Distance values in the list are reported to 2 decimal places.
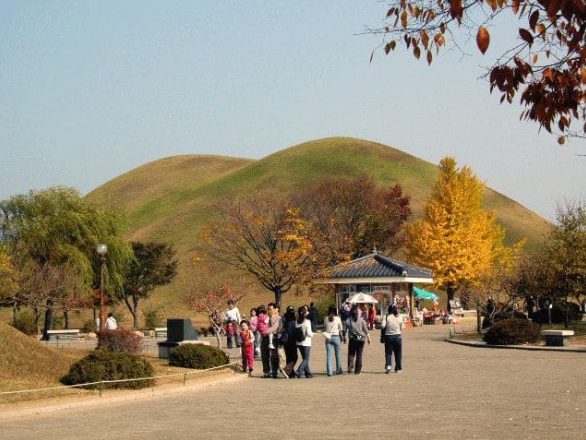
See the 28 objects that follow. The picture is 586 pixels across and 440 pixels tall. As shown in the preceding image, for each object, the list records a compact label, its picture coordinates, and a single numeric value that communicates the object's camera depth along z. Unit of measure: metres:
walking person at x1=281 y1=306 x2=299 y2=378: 23.33
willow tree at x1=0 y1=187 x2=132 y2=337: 54.28
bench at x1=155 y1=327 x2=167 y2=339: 49.22
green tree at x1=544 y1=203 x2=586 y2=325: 43.81
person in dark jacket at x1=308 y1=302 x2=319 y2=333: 36.44
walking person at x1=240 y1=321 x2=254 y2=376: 24.23
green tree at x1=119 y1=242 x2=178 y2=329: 68.06
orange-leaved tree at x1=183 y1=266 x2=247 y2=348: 36.39
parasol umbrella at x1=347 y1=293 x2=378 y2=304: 53.55
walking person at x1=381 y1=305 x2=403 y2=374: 23.27
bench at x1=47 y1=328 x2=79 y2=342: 48.34
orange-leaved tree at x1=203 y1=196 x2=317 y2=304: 59.84
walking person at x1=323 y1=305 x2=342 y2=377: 23.63
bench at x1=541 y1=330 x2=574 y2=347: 31.77
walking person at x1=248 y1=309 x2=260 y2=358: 28.62
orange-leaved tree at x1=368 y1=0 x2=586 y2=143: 6.24
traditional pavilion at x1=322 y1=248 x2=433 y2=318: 56.72
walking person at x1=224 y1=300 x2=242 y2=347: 34.12
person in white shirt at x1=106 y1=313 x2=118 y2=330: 35.22
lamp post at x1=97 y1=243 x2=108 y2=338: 32.96
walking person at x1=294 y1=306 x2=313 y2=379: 23.20
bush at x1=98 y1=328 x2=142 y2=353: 26.67
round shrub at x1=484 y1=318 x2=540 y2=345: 32.97
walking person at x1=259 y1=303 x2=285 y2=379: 23.44
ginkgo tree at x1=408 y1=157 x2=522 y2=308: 70.69
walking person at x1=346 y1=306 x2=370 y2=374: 23.59
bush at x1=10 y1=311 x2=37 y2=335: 49.60
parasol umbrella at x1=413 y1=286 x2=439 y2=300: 63.11
